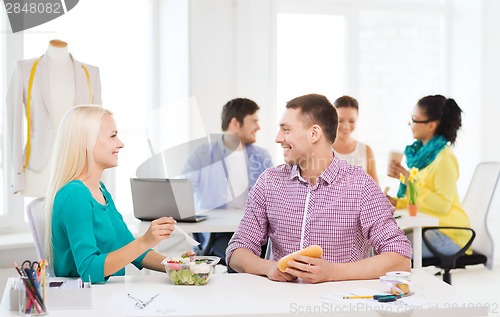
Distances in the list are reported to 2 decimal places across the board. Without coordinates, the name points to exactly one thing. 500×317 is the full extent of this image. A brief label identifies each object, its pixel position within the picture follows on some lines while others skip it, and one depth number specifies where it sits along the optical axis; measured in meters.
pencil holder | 2.04
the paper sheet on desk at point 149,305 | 2.05
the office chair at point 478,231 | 4.39
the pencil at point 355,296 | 2.23
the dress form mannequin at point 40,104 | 4.44
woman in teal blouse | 2.43
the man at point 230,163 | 4.71
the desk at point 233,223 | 3.93
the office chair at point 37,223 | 2.60
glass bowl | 2.41
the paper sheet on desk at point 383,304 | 2.13
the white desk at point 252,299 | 2.08
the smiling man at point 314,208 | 2.68
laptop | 3.80
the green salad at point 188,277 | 2.41
